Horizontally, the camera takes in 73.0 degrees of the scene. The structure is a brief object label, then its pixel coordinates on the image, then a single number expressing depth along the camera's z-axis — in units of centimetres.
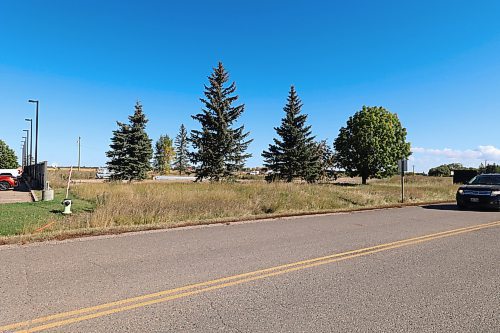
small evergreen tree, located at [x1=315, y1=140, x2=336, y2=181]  4594
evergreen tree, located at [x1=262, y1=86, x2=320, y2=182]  3800
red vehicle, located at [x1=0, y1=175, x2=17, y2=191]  2566
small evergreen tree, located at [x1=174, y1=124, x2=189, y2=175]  10344
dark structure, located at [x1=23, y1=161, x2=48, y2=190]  2044
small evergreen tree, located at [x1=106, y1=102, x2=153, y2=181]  3894
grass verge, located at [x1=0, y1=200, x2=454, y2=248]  761
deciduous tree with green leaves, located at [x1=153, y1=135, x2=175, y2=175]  9581
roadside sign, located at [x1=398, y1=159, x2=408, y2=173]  1994
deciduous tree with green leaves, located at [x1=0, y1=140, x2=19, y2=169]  8603
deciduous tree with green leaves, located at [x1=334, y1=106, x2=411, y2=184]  4619
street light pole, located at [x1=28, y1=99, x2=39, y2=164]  3316
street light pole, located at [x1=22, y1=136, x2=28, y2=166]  6391
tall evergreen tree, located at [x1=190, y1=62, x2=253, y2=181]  3409
